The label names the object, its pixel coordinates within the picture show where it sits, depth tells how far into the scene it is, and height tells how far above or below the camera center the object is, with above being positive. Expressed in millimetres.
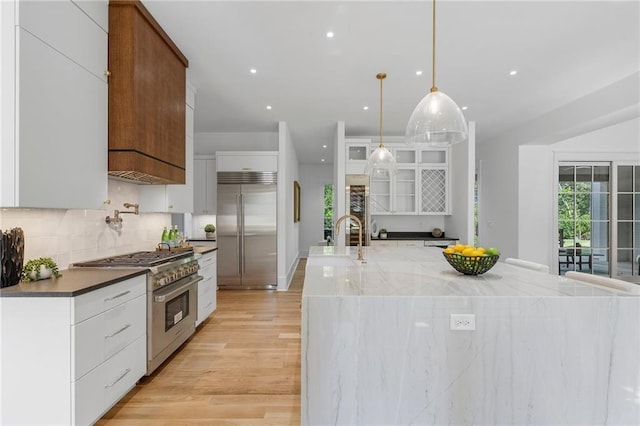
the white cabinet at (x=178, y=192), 3250 +213
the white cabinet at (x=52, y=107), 1641 +642
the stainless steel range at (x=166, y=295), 2416 -722
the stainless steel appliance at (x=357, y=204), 5355 +158
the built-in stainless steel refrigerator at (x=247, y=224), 5359 -202
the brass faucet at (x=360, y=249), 2575 -307
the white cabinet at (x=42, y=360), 1663 -805
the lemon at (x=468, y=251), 1860 -229
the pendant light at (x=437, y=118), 1899 +600
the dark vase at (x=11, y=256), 1759 -262
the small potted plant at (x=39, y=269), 1882 -365
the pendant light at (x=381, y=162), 3258 +544
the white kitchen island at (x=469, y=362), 1427 -690
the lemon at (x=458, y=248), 1932 -221
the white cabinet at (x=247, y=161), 5379 +901
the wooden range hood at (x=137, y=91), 2387 +994
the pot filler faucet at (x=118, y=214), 2771 -21
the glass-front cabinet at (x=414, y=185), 5824 +545
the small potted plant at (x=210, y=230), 5396 -312
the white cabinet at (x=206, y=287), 3508 -900
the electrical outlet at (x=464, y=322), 1428 -503
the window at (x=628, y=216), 5465 -27
